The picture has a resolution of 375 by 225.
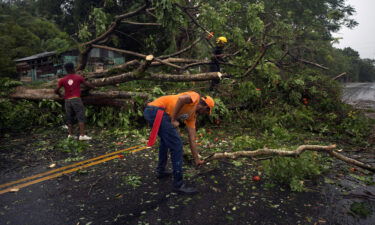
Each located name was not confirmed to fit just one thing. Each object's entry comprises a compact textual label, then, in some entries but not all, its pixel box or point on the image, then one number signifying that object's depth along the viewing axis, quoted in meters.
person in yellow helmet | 7.94
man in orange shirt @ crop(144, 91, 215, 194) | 3.71
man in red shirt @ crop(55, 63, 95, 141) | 6.34
